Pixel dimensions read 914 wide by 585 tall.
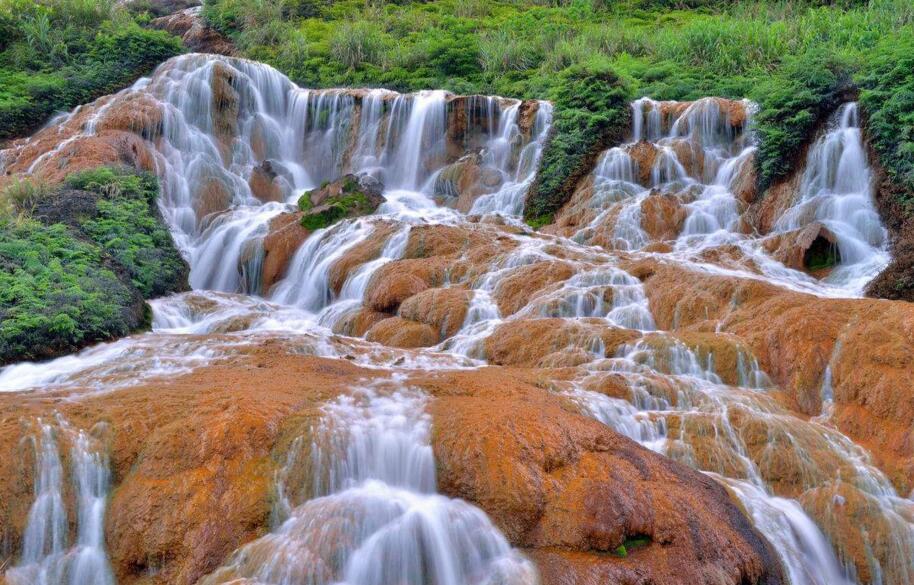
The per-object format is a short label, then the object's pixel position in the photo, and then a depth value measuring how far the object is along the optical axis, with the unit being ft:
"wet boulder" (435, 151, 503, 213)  58.18
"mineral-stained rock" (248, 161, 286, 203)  58.80
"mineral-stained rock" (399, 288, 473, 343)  34.37
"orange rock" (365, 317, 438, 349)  33.63
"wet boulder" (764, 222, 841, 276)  39.19
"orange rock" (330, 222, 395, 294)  41.78
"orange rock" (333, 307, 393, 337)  36.68
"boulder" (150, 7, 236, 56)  85.71
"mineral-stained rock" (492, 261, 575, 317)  35.42
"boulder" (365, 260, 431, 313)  37.24
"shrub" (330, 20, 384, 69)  79.10
